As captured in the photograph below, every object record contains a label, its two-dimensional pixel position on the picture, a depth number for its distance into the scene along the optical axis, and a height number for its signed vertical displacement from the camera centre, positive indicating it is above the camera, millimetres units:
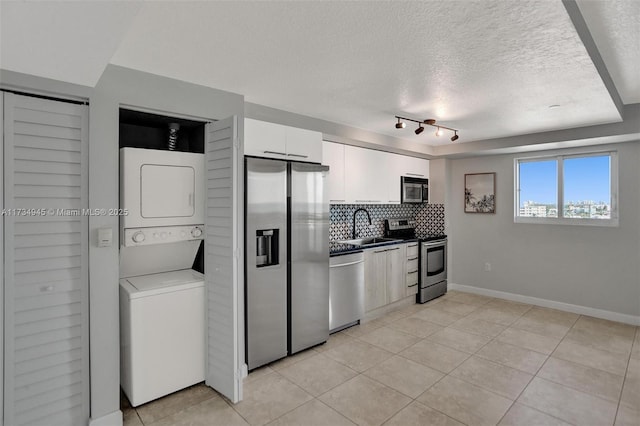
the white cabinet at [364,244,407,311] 4105 -786
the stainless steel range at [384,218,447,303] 4840 -656
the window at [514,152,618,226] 4195 +301
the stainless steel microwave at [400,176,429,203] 4892 +345
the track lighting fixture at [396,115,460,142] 3380 +946
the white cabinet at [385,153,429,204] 4676 +609
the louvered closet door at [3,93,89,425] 1873 -291
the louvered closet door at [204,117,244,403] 2357 -311
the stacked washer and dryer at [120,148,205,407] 2363 -508
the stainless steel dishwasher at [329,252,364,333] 3623 -854
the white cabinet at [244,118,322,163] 2906 +654
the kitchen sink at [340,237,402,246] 4484 -382
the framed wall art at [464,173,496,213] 5121 +304
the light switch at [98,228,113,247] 2080 -140
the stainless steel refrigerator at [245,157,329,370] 2873 -413
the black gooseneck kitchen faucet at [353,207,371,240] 4648 -132
